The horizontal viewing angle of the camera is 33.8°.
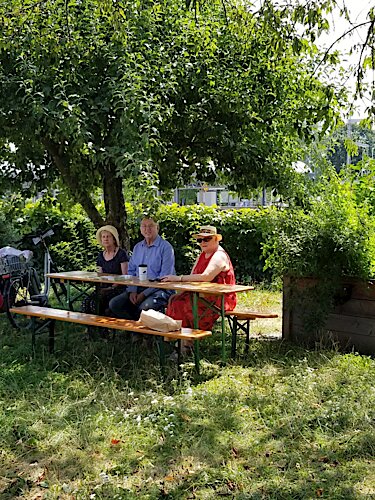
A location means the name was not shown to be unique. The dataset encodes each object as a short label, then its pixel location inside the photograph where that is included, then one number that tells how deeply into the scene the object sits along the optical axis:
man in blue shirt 6.28
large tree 5.72
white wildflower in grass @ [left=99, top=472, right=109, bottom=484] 3.37
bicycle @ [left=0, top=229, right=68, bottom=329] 7.31
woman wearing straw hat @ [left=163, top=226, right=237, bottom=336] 5.86
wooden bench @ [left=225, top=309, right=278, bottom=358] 5.84
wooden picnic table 5.30
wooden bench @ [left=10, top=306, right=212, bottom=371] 4.91
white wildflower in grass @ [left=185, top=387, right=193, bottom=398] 4.60
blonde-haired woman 6.81
